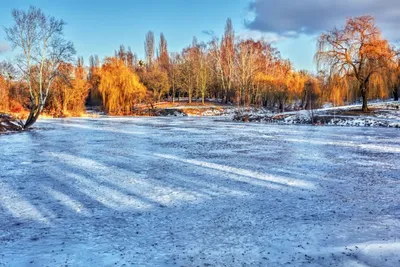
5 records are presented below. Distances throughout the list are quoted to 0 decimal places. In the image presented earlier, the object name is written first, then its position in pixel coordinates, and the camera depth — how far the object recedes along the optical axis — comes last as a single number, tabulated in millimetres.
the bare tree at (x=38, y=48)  23172
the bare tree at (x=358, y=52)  23906
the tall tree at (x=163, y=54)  69638
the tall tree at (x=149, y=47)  85500
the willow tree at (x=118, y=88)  39031
